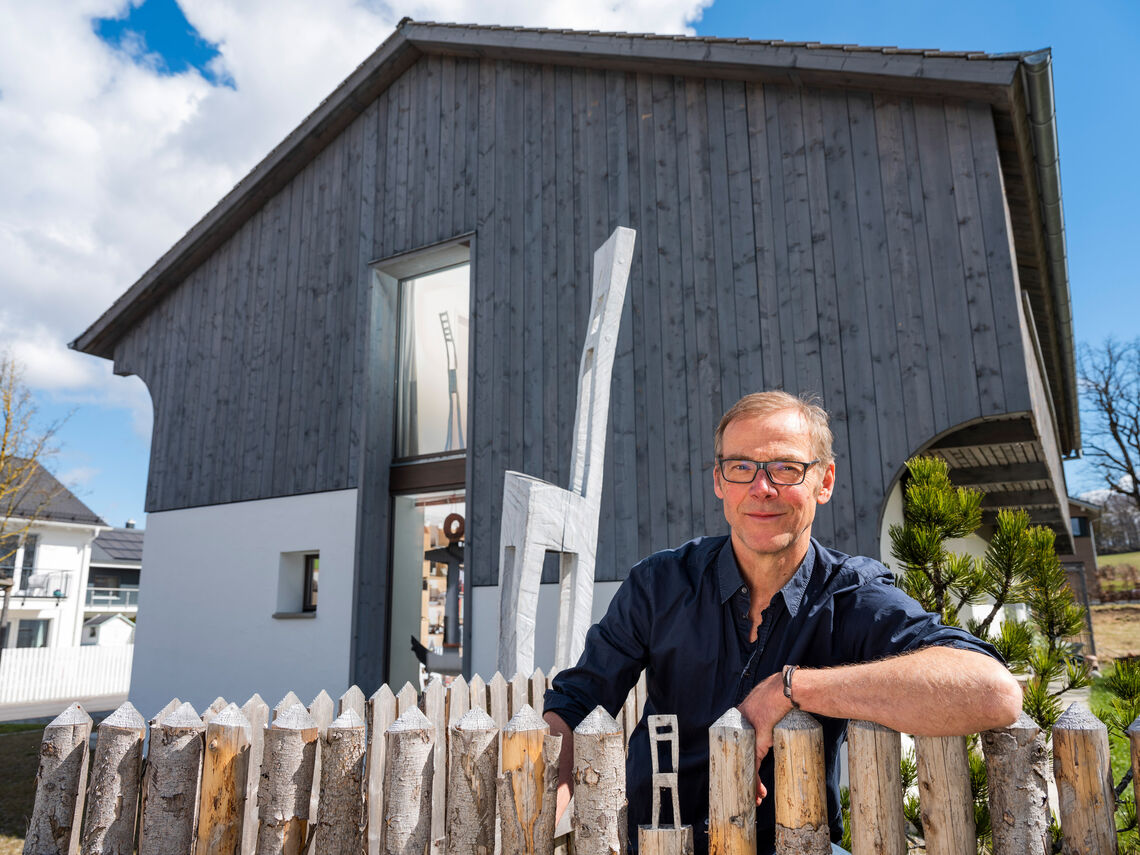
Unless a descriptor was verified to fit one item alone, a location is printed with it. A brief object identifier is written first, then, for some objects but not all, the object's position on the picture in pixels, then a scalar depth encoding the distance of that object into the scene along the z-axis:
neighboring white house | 31.33
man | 1.86
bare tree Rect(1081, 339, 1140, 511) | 26.88
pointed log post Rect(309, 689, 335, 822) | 3.03
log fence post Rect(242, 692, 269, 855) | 2.20
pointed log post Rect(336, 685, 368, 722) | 3.10
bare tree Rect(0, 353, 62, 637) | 18.53
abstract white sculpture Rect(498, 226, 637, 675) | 4.51
